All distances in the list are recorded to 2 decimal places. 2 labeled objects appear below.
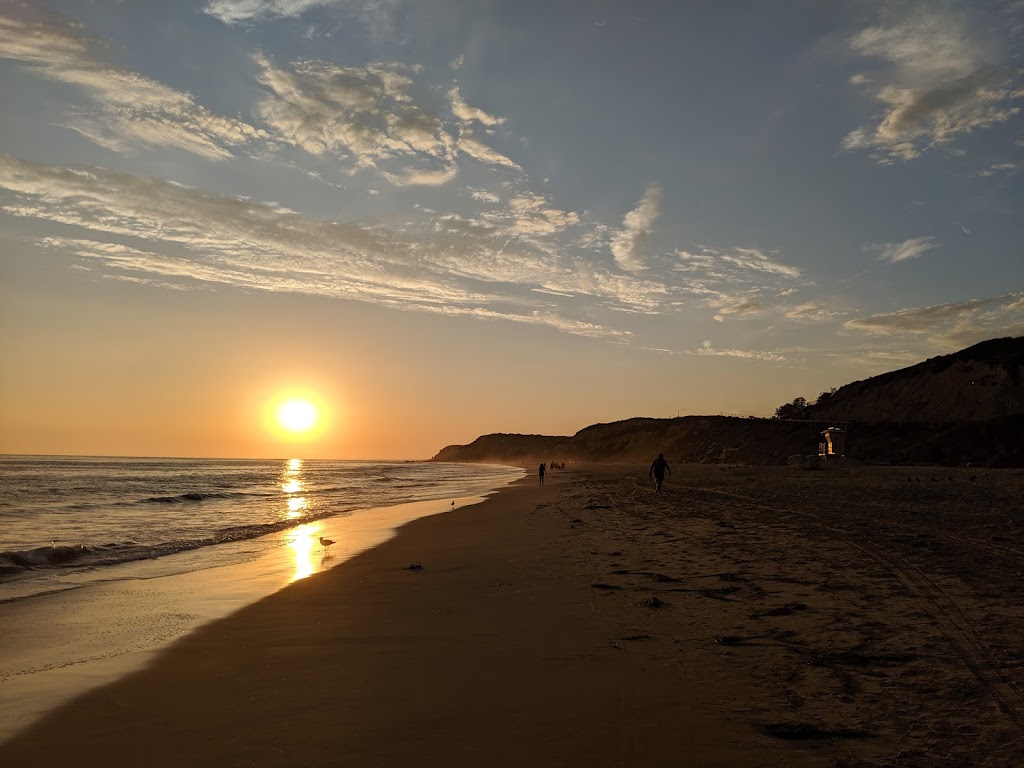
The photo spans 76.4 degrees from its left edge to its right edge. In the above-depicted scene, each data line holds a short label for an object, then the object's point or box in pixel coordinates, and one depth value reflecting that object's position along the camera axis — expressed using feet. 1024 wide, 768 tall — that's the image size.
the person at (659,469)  101.58
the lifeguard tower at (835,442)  176.76
